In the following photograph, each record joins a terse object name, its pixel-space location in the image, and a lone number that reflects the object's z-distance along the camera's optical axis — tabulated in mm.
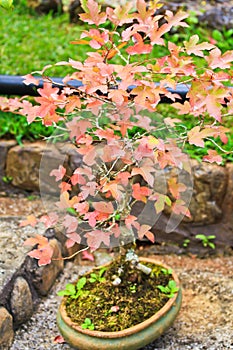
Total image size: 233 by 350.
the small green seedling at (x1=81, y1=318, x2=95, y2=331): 1947
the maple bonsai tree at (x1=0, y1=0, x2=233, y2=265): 1627
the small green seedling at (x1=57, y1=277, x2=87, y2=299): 2105
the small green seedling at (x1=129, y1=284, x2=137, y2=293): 2090
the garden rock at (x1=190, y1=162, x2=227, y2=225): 2547
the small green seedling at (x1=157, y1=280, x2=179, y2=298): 2086
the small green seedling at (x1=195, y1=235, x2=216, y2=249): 2631
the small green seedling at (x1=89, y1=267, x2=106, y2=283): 2149
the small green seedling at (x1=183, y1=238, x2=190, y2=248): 2659
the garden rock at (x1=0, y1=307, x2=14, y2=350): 2023
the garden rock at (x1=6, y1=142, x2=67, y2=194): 2680
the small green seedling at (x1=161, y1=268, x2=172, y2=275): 2192
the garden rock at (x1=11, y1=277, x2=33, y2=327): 2146
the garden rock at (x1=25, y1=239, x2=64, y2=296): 2303
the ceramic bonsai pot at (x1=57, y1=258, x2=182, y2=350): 1914
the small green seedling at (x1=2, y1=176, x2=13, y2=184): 2797
